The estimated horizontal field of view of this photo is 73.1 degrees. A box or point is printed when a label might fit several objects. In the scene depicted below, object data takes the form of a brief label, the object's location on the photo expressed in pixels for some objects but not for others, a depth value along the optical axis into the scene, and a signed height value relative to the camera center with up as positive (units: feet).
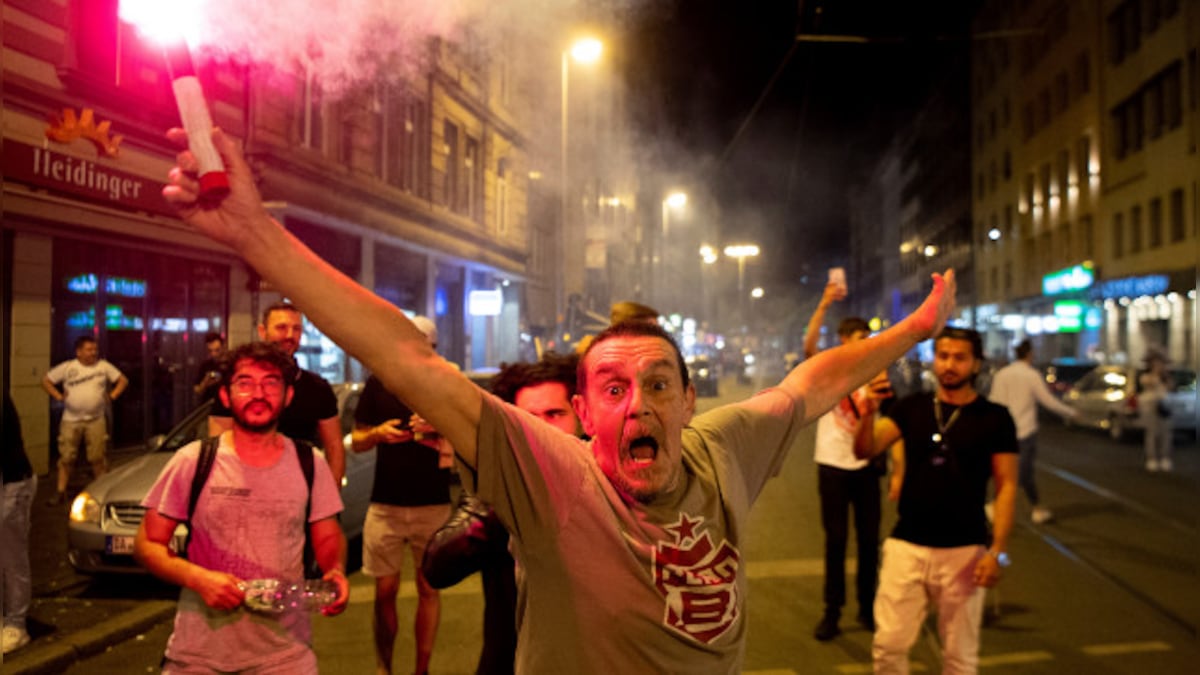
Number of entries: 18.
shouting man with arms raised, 4.90 -1.01
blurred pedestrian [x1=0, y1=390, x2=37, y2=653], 14.30 -3.41
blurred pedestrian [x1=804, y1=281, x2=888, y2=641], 16.92 -3.19
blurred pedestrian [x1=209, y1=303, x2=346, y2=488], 13.28 -1.05
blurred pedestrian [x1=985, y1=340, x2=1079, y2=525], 26.40 -1.78
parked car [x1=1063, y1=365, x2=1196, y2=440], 48.80 -3.16
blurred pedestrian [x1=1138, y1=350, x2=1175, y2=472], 39.42 -3.46
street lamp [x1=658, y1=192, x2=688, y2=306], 197.80 +19.28
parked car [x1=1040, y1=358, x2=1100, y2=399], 61.46 -1.93
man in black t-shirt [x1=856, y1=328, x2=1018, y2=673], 11.71 -2.45
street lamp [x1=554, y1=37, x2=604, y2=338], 55.47 +19.98
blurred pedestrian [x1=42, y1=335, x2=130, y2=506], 26.91 -2.04
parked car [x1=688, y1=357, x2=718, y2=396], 89.66 -3.35
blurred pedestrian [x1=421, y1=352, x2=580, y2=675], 7.58 -1.84
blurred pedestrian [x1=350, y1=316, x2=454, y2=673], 13.84 -2.80
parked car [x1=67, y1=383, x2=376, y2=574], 18.74 -4.08
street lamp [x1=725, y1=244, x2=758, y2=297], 170.60 +21.61
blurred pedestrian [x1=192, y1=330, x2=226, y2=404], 20.23 -0.93
